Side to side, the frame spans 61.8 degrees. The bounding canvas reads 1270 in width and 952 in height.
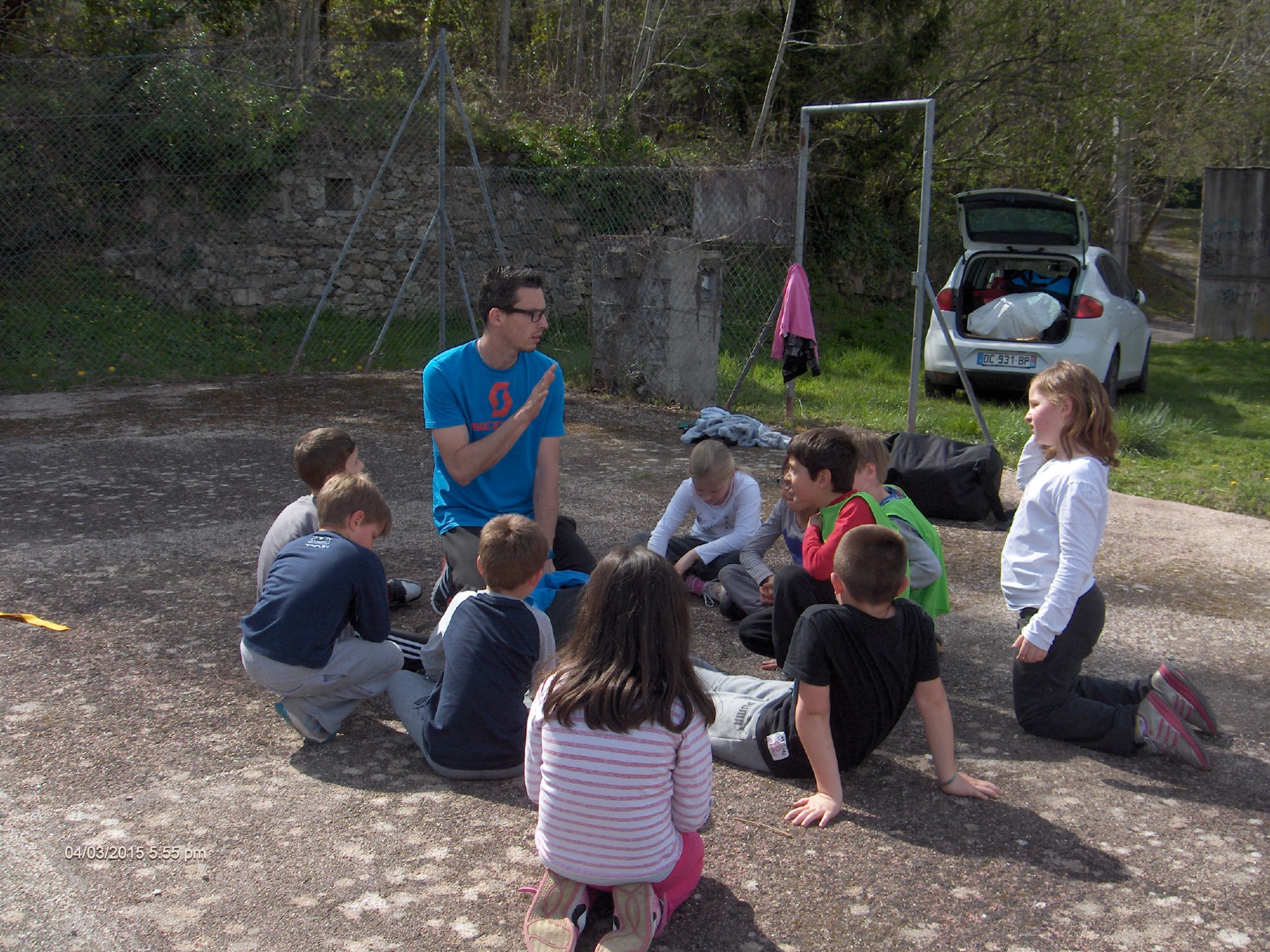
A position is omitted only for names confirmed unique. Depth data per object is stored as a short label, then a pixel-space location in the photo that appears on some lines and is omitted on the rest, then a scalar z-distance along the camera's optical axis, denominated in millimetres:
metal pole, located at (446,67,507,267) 9773
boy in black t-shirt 2920
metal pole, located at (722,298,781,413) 8391
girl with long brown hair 2365
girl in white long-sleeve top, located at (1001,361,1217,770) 3252
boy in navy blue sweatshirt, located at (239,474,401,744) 3248
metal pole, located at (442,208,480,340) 10072
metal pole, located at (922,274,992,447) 7531
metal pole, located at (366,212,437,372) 9924
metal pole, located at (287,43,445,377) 9820
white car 9477
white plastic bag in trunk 9859
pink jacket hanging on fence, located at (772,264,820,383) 8281
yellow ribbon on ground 4219
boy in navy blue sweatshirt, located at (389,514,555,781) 3059
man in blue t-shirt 4141
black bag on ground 6188
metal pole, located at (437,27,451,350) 10008
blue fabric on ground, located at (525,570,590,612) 3779
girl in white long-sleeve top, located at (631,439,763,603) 4602
